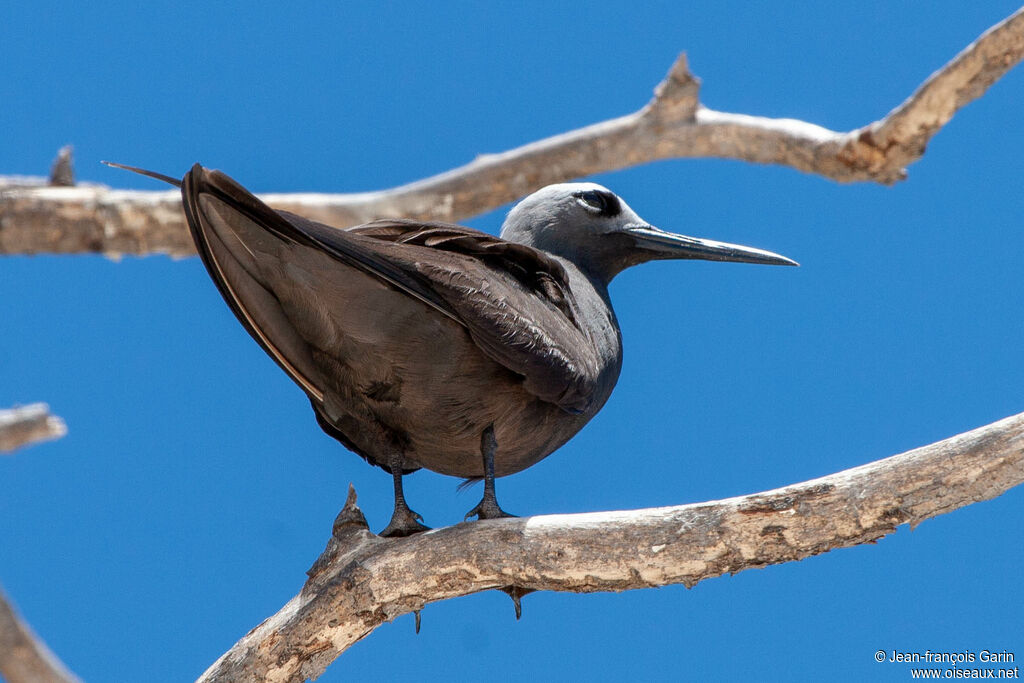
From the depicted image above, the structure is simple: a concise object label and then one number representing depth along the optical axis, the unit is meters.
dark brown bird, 6.70
